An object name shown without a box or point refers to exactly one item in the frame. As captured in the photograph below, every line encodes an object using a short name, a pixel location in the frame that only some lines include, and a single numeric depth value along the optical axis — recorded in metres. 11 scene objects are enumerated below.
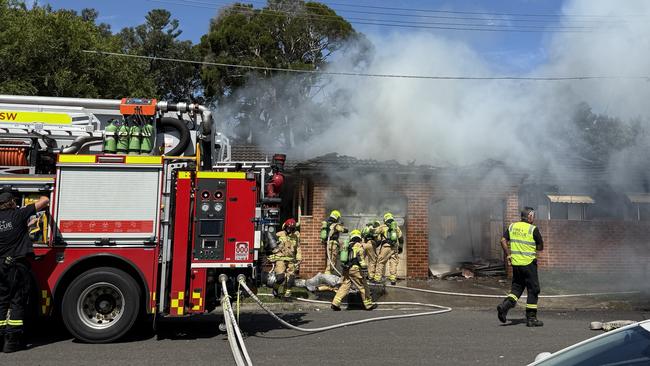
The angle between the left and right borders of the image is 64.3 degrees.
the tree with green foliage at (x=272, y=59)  19.20
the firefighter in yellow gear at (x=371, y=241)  10.59
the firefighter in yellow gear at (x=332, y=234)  10.85
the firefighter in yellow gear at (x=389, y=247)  11.22
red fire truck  6.04
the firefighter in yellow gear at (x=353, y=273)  8.59
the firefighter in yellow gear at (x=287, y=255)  9.86
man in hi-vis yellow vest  7.12
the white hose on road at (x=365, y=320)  6.27
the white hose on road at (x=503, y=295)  9.57
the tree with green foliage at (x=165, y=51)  28.98
